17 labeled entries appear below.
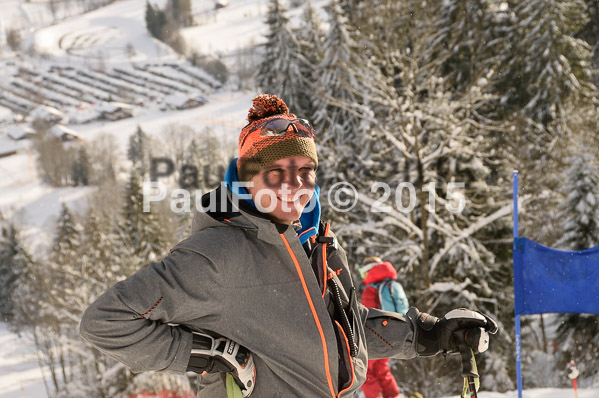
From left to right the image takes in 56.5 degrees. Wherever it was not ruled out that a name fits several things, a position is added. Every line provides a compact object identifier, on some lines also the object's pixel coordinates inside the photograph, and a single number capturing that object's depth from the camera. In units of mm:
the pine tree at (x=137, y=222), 31594
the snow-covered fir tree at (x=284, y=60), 24234
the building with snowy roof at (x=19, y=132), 98750
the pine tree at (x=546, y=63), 21391
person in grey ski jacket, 1647
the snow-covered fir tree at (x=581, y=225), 14406
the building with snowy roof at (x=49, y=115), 105250
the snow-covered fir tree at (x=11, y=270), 43812
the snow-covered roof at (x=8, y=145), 93312
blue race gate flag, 5906
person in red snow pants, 5867
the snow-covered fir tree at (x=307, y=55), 24141
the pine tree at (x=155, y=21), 144975
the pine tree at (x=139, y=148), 75750
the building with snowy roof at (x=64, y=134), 92562
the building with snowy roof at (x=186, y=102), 102812
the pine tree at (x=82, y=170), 78412
